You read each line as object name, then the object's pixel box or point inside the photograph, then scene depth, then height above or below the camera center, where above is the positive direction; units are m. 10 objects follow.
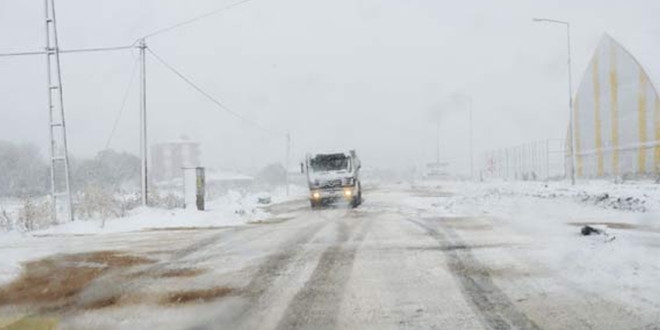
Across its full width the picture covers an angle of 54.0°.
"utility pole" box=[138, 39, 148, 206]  25.48 +1.26
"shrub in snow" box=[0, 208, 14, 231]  20.79 -1.89
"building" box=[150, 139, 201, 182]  136.00 +0.88
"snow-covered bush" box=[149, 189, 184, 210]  28.86 -1.95
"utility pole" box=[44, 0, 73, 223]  22.91 +1.42
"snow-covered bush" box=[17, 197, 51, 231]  20.95 -1.74
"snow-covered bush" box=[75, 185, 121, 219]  24.12 -1.64
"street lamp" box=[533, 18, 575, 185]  40.77 +3.36
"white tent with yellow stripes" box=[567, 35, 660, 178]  47.58 +2.23
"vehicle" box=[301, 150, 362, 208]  32.81 -1.19
